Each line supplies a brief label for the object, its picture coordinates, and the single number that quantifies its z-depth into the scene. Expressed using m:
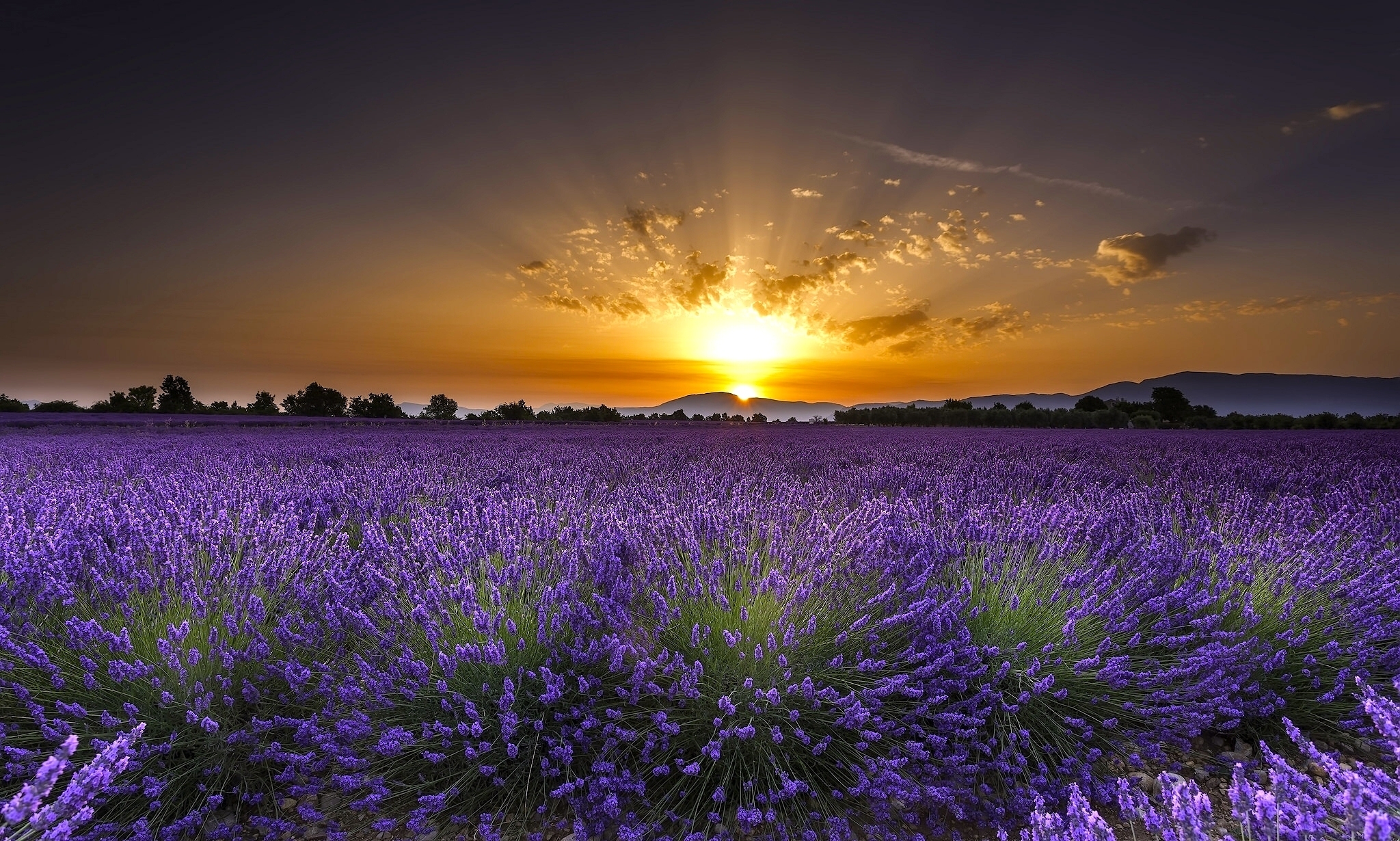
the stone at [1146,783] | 2.03
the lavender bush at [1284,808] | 1.08
